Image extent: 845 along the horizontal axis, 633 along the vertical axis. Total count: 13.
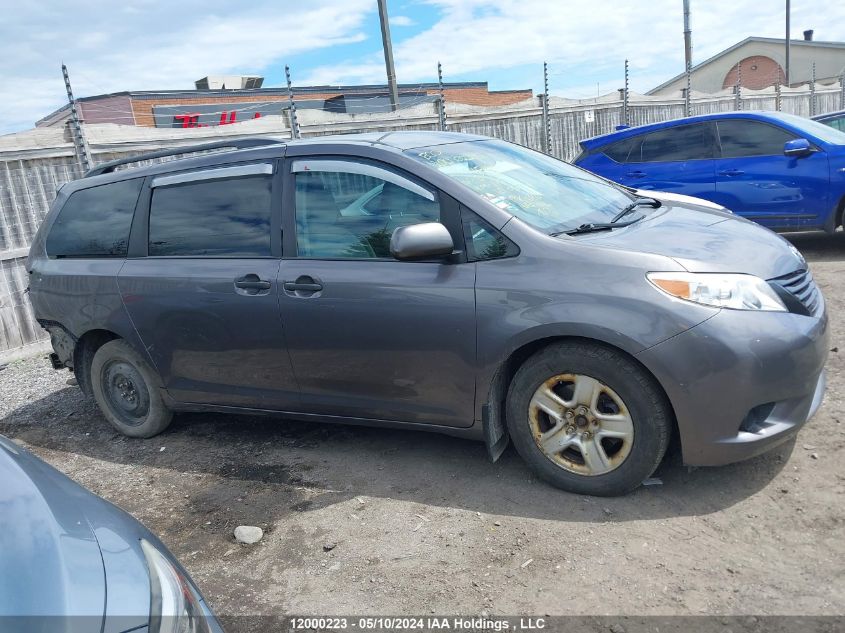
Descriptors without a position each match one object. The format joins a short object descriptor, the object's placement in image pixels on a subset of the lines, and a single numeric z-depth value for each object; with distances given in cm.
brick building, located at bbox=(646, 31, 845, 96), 4606
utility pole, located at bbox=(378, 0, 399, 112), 1426
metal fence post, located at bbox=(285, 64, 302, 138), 880
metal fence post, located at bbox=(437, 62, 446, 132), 1050
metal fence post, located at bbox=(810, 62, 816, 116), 2353
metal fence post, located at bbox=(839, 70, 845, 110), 2506
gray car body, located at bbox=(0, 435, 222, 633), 147
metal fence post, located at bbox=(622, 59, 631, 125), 1538
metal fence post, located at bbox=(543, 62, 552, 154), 1214
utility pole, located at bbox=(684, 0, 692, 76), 1900
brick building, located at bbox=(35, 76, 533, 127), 2634
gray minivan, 306
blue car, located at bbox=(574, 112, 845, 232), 753
